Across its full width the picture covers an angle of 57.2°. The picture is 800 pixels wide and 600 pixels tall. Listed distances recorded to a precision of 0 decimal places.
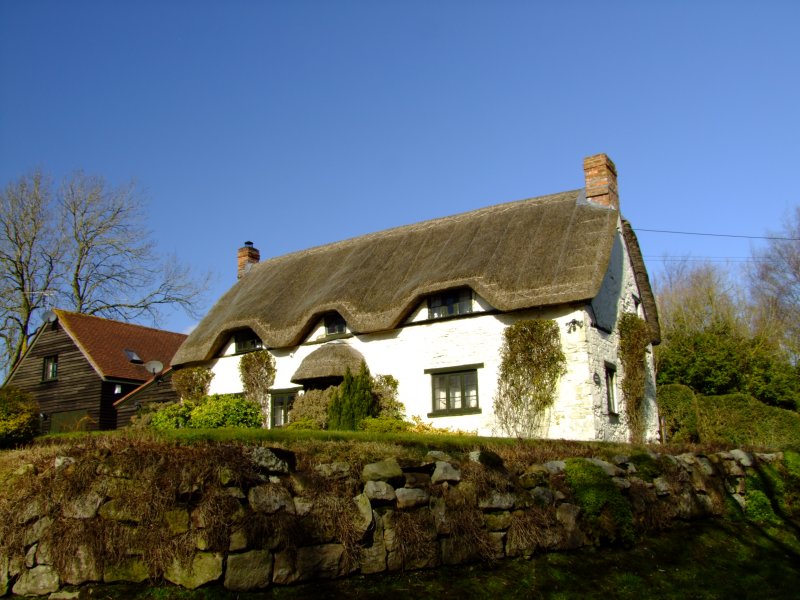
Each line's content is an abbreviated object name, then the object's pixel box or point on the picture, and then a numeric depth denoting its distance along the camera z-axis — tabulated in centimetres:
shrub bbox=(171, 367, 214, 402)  2289
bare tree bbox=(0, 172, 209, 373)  3388
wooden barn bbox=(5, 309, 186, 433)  2800
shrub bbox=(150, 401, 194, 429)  1761
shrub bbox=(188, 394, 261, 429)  1661
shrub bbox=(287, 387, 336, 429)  1870
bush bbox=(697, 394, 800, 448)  2027
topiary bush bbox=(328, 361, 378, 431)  1783
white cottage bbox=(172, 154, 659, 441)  1744
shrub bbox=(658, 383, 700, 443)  2228
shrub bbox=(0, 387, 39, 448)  1198
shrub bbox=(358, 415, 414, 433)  1705
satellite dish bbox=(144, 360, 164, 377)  2591
